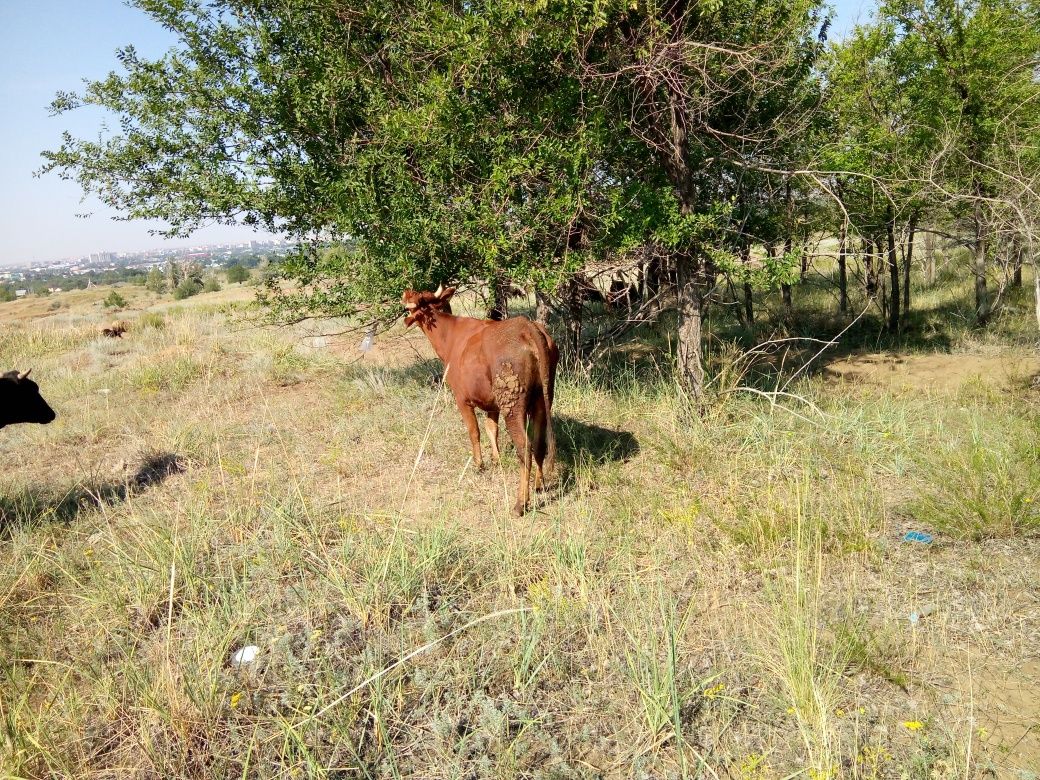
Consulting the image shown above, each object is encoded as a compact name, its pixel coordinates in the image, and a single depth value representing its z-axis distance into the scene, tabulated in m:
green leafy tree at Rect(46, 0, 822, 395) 7.04
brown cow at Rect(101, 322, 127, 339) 18.52
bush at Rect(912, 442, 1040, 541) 4.69
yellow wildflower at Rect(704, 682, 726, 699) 3.17
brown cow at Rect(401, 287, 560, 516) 5.65
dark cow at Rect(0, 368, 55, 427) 7.36
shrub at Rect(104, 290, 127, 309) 33.41
